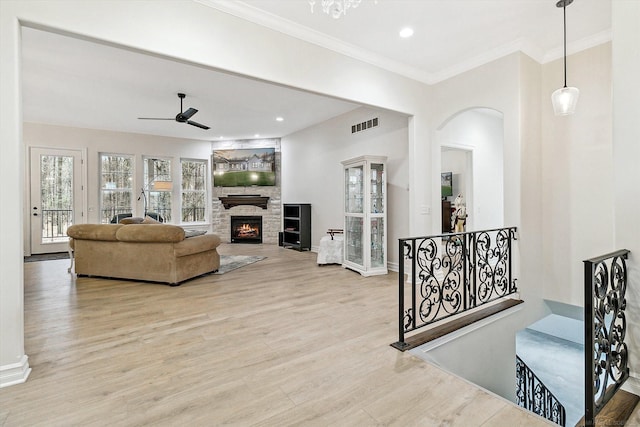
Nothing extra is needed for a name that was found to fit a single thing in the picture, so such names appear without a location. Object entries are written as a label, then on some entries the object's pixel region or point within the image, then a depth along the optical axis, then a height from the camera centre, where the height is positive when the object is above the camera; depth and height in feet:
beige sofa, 14.03 -1.79
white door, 22.94 +1.51
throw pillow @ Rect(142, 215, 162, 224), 17.60 -0.34
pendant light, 9.71 +3.68
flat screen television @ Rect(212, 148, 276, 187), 28.81 +4.52
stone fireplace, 29.01 +1.02
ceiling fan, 17.33 +5.79
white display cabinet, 16.33 -0.18
